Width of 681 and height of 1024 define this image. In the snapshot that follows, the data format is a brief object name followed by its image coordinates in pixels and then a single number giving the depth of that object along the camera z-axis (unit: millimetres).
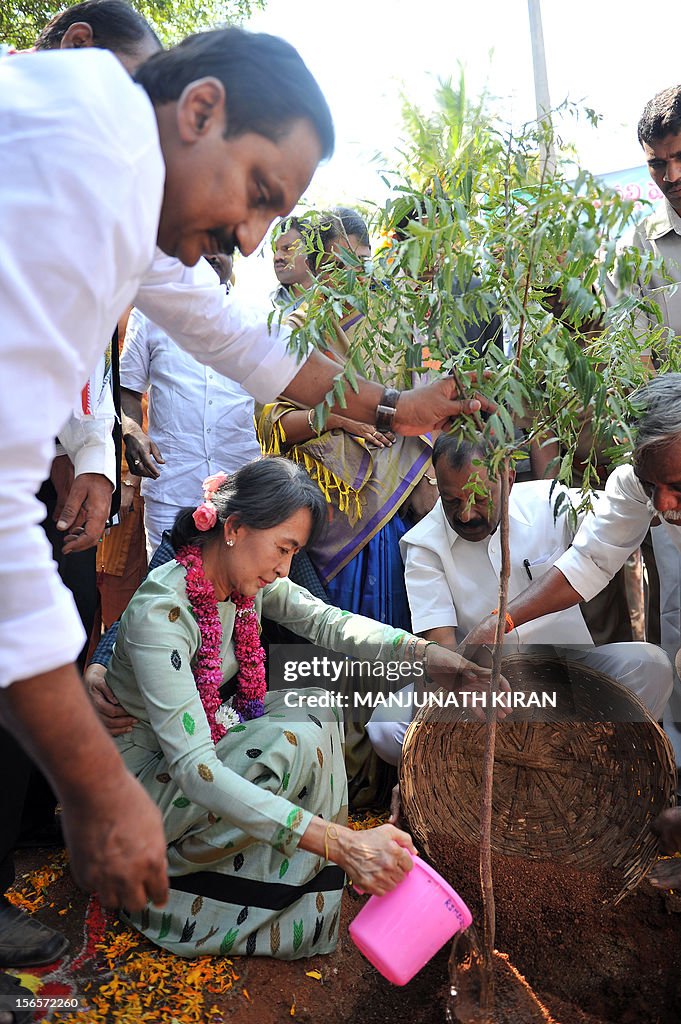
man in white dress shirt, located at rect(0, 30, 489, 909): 1186
